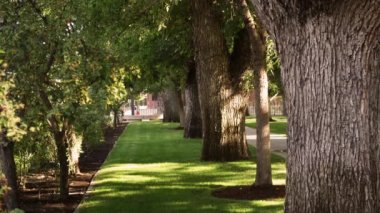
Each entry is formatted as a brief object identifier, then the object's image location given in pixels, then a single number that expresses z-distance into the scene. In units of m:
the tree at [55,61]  10.35
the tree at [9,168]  9.80
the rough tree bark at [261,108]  11.62
